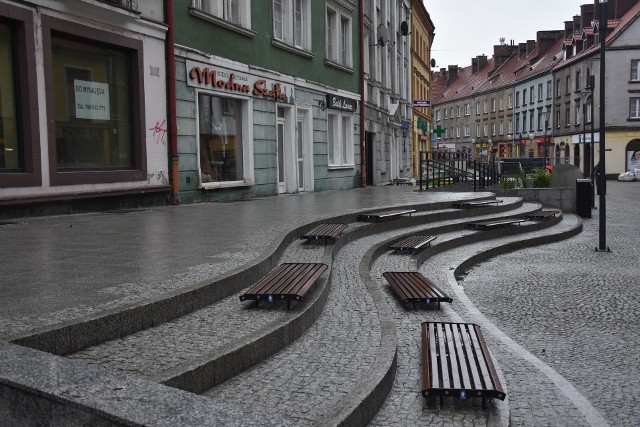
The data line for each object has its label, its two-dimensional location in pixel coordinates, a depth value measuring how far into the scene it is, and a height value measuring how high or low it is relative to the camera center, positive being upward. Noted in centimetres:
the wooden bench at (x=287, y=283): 526 -97
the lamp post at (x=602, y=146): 1152 +32
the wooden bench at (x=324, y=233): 906 -88
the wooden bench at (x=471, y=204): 1545 -89
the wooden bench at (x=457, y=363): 389 -128
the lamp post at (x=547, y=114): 6550 +497
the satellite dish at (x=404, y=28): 3325 +691
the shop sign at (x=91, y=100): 1195 +134
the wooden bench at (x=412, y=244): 976 -114
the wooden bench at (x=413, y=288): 643 -123
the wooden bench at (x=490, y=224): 1341 -118
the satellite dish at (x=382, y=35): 2853 +567
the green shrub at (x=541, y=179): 2216 -47
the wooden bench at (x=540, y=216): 1584 -121
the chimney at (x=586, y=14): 6040 +1344
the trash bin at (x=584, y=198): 1945 -98
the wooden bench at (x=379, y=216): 1185 -86
